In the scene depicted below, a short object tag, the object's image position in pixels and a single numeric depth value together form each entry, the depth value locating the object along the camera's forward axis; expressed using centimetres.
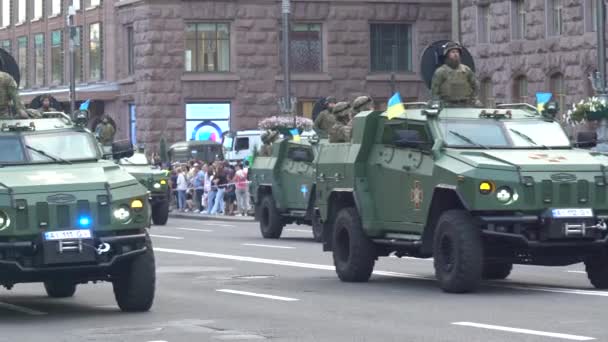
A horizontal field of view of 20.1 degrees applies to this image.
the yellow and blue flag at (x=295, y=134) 3209
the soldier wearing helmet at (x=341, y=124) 2625
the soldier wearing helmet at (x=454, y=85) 1956
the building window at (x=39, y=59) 7275
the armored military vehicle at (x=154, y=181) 3866
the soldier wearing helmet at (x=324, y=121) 3038
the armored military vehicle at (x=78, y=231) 1520
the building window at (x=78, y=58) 6788
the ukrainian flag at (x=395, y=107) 1910
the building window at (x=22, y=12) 7494
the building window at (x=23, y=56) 7494
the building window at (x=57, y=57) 7019
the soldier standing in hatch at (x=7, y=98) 1839
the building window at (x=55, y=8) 7022
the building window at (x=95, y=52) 6575
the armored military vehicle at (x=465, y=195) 1725
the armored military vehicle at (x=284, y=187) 3106
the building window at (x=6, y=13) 7712
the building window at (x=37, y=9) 7275
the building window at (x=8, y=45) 7705
